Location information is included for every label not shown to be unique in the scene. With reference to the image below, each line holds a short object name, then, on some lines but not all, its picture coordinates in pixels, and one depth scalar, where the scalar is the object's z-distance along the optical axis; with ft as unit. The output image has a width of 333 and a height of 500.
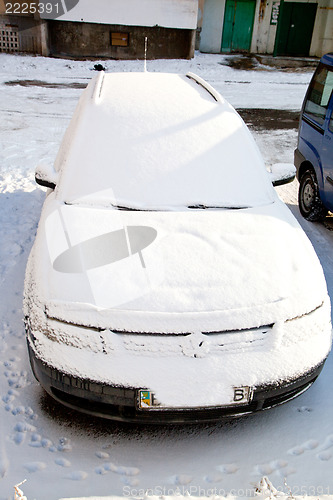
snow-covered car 8.15
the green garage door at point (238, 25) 66.23
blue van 17.65
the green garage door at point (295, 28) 65.92
